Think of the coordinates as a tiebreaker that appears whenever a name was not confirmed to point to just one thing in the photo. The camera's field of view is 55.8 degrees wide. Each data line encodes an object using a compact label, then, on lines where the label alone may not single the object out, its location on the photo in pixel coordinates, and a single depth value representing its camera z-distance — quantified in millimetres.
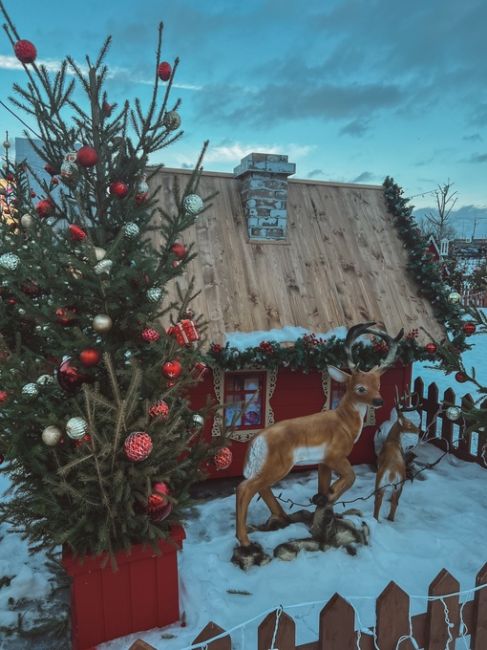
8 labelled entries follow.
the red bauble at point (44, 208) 4016
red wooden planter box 3617
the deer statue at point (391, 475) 5465
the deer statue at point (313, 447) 4758
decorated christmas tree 3352
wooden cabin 6805
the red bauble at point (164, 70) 3727
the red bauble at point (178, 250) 3835
